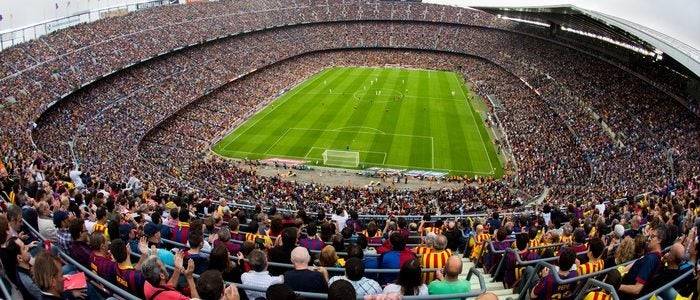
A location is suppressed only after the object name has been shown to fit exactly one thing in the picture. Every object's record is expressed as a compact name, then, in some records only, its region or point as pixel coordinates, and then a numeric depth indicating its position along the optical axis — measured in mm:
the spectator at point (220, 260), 6895
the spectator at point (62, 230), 8539
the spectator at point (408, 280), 6180
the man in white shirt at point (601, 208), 16805
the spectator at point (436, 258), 7922
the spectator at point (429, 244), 8236
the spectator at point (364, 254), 7508
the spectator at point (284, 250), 8077
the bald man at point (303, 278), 6316
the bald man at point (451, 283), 6309
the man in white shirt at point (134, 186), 19806
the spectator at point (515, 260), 9117
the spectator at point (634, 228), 11247
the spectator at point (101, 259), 7160
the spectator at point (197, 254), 7828
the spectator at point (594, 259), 7598
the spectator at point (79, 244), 7977
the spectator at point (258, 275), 6750
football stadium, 7050
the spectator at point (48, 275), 5758
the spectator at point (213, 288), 5562
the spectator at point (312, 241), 9430
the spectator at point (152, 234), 8960
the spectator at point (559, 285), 6859
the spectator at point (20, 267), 6175
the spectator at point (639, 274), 6871
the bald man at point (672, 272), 6809
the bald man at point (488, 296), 5130
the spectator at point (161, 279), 5946
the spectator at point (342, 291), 5312
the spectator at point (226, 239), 8750
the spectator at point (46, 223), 8969
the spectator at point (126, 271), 6762
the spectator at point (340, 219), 13856
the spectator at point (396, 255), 7977
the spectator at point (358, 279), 6305
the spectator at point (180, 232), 10367
